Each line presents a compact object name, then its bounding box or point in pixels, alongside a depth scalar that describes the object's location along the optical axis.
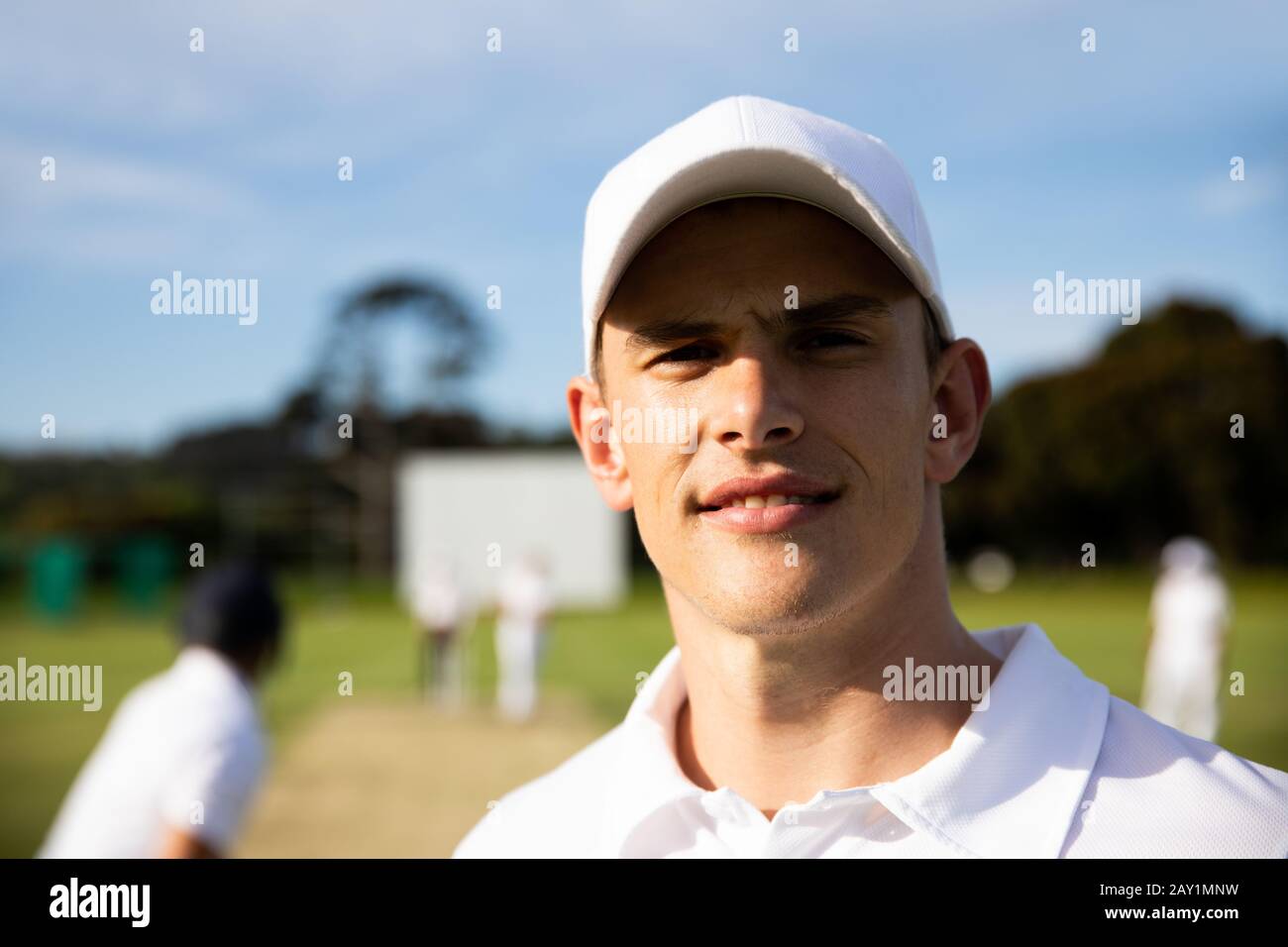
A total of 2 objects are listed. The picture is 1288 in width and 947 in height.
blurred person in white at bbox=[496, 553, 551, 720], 15.30
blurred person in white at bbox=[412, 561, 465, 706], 16.36
